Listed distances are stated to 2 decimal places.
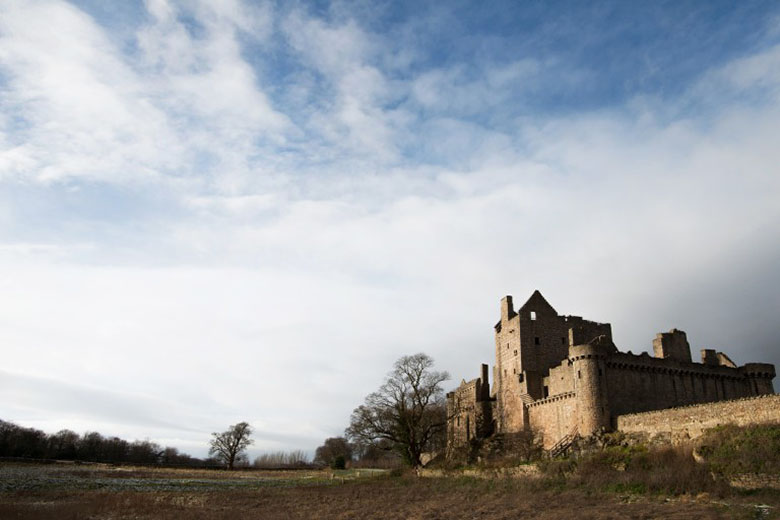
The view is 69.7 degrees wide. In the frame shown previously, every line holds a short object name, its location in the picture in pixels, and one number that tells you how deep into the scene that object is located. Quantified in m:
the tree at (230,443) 99.94
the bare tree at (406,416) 56.53
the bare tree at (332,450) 124.06
